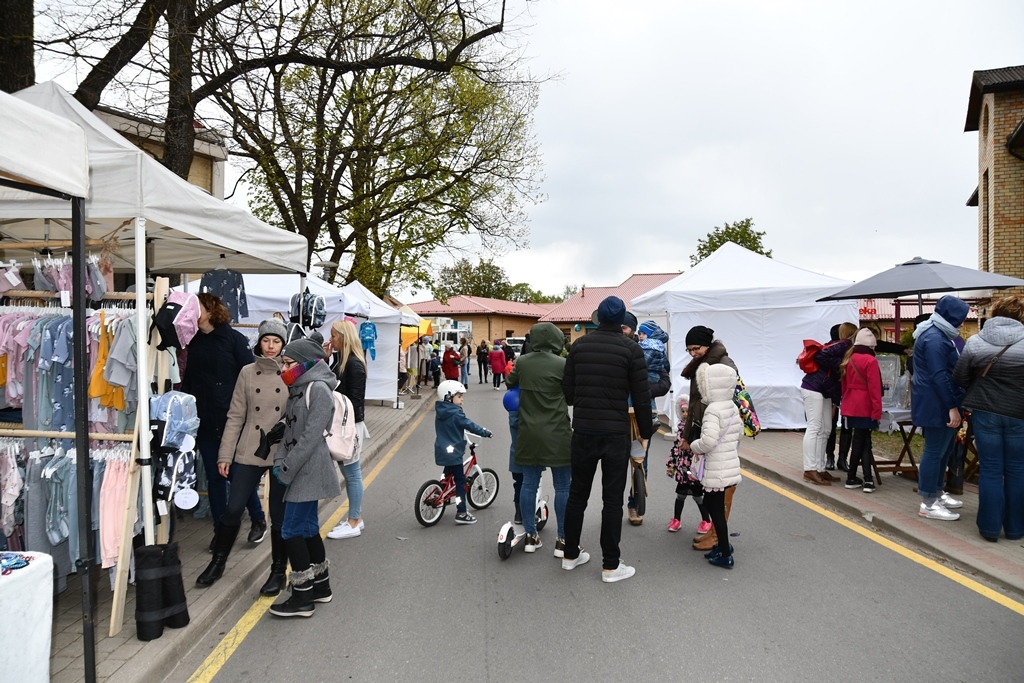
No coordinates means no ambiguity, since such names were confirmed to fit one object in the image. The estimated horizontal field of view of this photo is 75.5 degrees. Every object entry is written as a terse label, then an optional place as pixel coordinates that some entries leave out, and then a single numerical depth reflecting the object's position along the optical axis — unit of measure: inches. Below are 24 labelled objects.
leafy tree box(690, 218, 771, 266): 1626.2
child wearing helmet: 242.8
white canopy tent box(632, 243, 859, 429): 476.7
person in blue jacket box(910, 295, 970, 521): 237.6
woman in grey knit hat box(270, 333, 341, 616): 166.9
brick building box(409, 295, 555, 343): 2549.2
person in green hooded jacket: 202.2
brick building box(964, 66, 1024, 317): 687.1
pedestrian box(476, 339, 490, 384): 1216.9
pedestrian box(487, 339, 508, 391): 1028.5
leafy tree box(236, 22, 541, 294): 707.4
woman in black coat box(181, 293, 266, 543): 206.2
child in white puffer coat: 197.3
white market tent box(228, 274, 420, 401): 505.4
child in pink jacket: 285.0
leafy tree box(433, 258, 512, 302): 3373.5
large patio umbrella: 303.0
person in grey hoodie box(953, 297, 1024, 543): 211.2
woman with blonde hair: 235.3
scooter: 211.5
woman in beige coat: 181.8
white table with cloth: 109.0
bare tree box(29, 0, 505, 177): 297.9
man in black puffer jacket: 186.1
